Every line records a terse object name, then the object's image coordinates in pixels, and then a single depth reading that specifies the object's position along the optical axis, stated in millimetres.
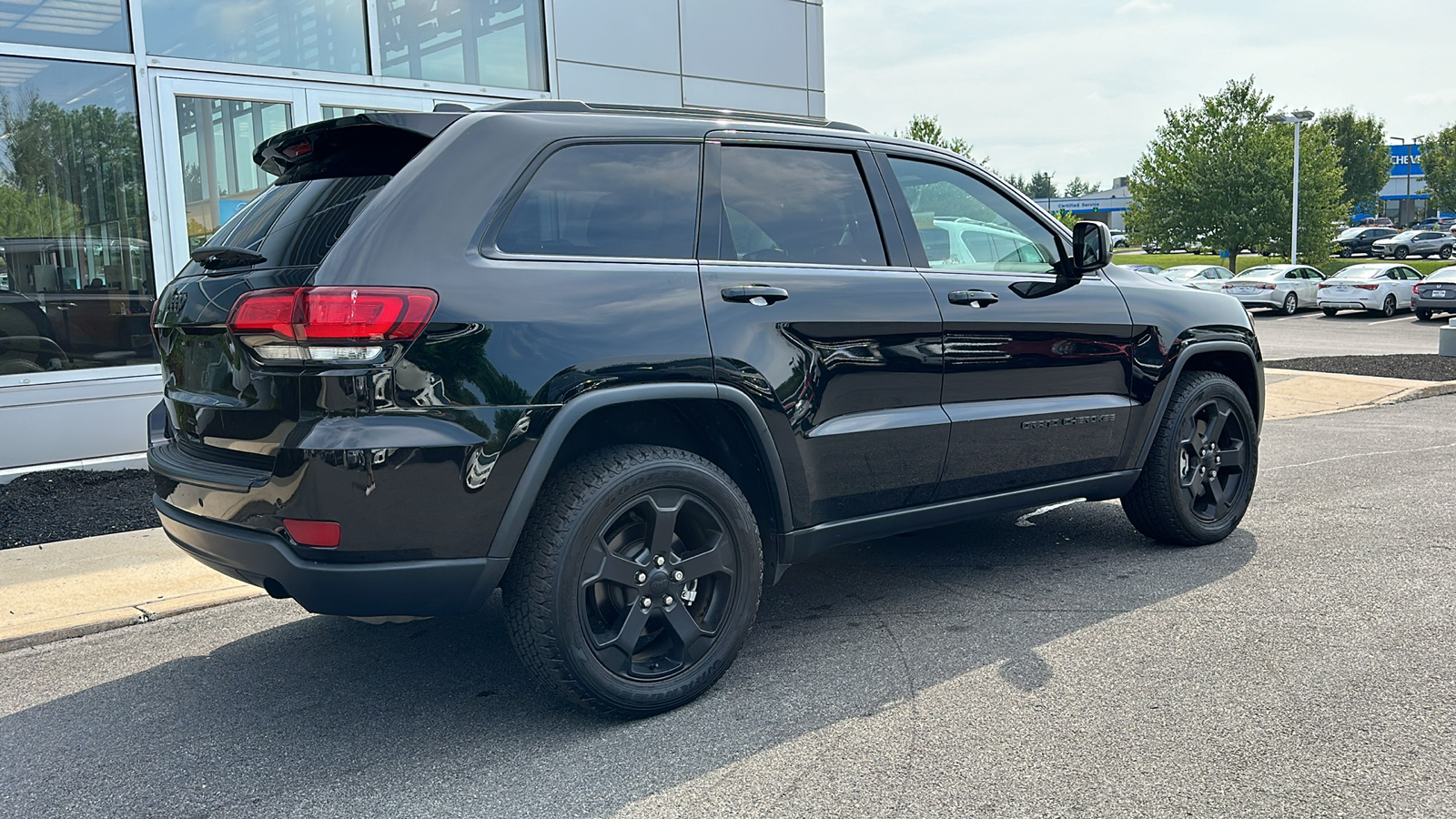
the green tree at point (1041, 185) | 143500
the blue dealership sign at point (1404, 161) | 86825
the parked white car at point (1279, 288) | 32141
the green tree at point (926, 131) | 41125
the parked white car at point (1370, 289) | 30406
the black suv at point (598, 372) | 2953
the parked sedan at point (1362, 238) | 59469
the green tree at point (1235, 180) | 42250
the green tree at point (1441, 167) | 65625
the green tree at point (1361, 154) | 76812
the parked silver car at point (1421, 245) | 53594
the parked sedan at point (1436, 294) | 27875
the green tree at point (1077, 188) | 157750
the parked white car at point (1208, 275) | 34631
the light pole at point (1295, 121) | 40281
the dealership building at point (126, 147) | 7648
